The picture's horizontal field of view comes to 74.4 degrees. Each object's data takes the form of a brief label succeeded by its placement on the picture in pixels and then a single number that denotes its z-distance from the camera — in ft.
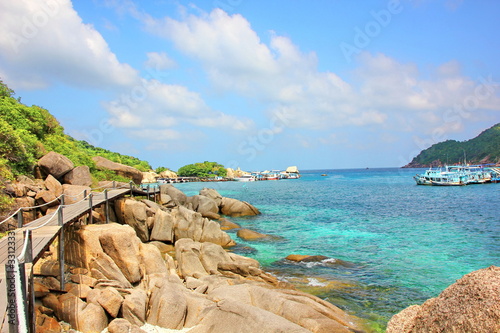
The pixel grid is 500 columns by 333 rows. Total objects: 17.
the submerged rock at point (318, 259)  63.31
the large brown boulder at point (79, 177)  80.12
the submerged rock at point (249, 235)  86.66
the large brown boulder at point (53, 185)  68.08
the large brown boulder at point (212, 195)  138.58
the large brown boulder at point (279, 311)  29.12
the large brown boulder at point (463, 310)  15.79
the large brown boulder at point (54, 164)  73.98
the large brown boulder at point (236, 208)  131.64
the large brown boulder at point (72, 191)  65.92
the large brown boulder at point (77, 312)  30.53
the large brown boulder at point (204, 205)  126.31
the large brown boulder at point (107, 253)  41.34
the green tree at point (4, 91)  86.17
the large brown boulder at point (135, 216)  71.77
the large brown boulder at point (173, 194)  129.18
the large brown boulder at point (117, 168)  116.06
